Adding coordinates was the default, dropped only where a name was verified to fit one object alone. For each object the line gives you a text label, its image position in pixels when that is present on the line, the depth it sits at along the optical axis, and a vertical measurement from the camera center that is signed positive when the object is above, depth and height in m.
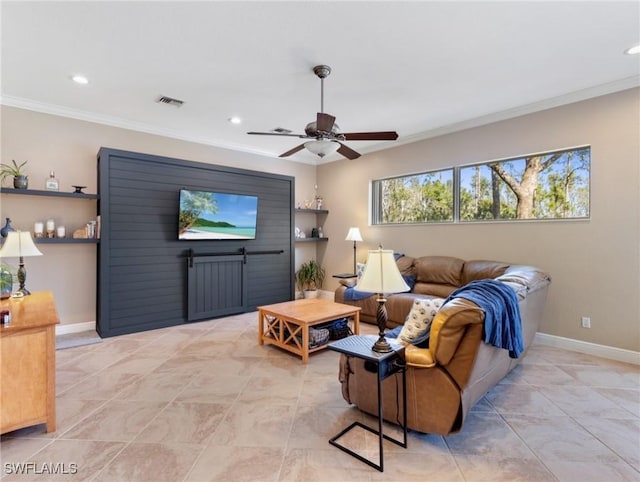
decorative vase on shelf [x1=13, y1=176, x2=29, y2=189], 3.67 +0.67
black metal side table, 1.81 -0.71
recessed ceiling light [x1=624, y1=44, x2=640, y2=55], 2.81 +1.73
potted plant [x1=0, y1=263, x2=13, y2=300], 2.74 -0.36
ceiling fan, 2.96 +1.04
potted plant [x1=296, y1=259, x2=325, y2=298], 6.56 -0.77
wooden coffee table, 3.39 -0.88
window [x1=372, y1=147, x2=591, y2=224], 3.84 +0.74
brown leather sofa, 1.90 -0.87
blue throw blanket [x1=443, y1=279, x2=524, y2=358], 1.91 -0.44
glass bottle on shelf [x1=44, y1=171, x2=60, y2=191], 3.92 +0.70
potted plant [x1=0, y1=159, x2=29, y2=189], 3.67 +0.77
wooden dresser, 2.02 -0.86
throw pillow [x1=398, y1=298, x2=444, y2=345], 2.23 -0.57
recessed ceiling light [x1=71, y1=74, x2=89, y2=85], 3.26 +1.68
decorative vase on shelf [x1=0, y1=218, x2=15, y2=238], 3.59 +0.13
